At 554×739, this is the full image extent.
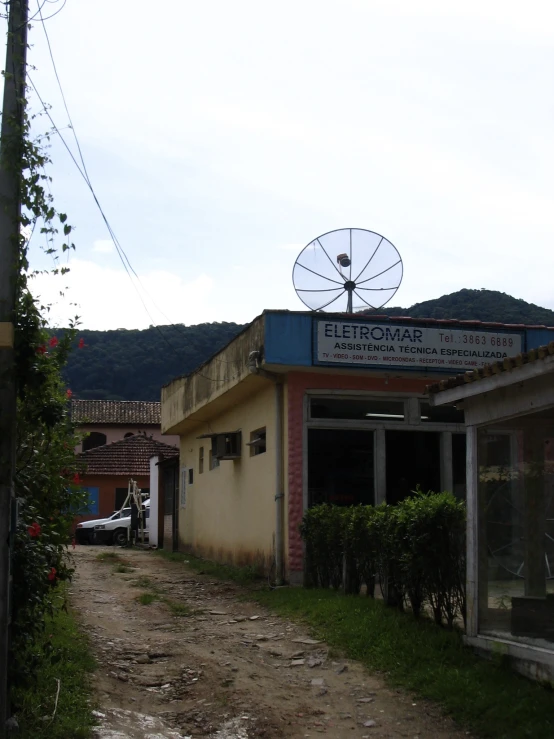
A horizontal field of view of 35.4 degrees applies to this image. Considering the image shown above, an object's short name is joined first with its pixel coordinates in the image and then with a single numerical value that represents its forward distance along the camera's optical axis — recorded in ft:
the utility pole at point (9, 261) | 18.95
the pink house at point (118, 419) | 181.47
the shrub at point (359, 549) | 33.94
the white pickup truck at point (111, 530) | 103.81
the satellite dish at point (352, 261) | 50.06
